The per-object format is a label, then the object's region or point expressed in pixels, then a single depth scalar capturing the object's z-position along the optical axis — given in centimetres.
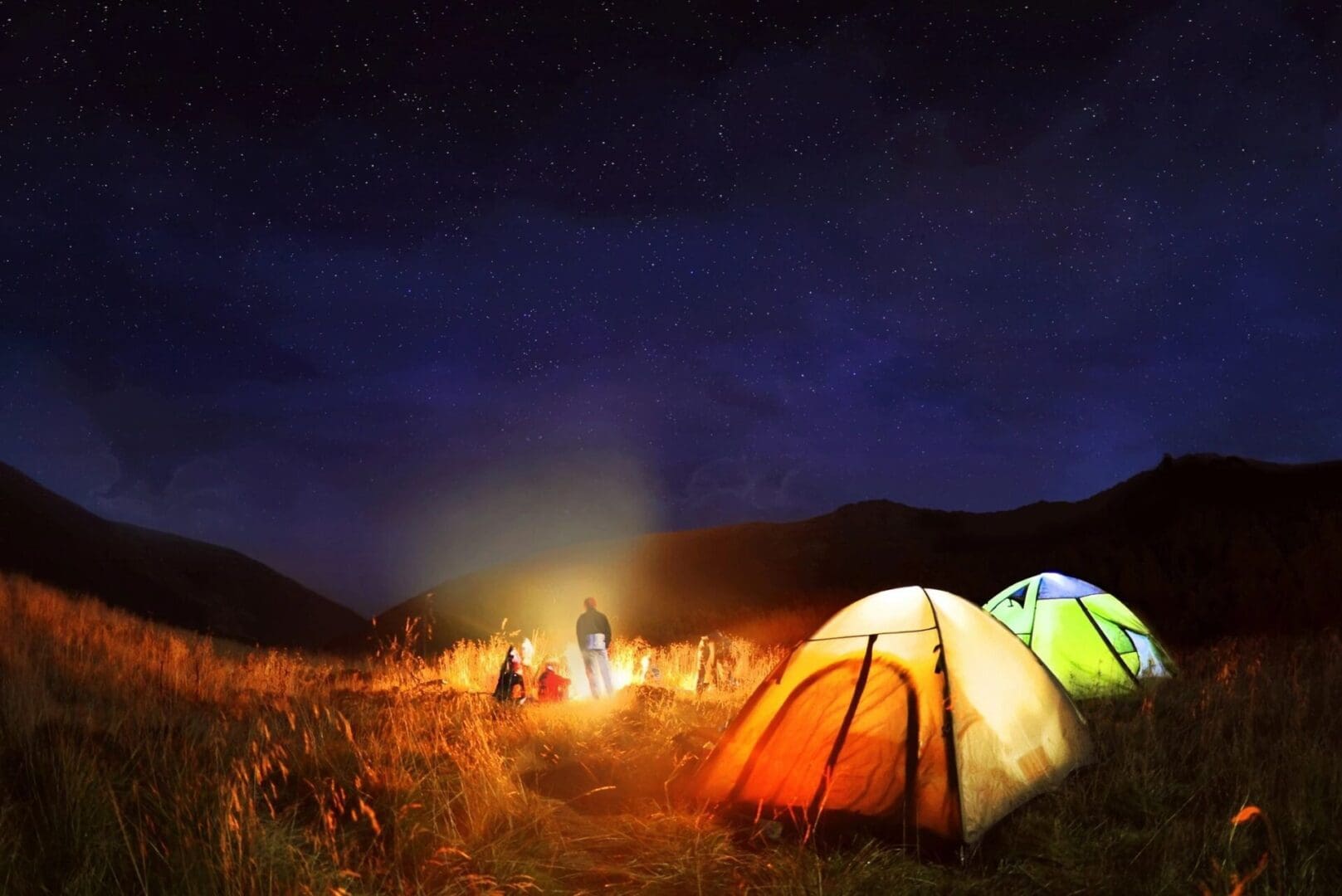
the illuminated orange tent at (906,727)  511
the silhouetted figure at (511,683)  1079
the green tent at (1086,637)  1003
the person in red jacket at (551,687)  1183
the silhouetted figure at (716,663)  1284
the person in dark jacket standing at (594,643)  1267
